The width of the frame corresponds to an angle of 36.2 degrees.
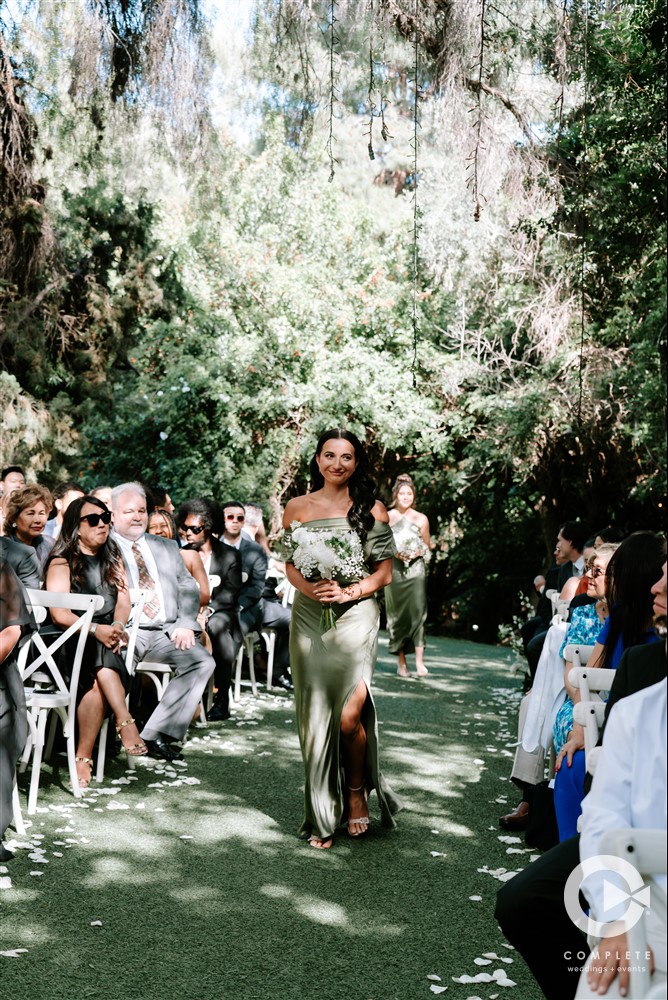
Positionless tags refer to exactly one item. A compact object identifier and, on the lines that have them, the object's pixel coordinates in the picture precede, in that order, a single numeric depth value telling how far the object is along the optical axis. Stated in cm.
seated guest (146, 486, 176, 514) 809
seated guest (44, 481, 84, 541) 840
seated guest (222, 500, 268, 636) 902
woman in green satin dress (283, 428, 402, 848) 505
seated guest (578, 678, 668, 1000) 209
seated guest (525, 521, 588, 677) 745
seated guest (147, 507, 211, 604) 734
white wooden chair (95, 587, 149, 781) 642
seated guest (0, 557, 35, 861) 438
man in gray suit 653
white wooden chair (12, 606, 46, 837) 480
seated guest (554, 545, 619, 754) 444
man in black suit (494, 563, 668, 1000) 272
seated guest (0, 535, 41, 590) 535
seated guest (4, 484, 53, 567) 632
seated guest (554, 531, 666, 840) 369
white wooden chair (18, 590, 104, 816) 523
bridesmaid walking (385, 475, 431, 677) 1086
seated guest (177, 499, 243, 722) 800
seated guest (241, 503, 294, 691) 991
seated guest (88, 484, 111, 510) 806
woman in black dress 589
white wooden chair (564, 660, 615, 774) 323
